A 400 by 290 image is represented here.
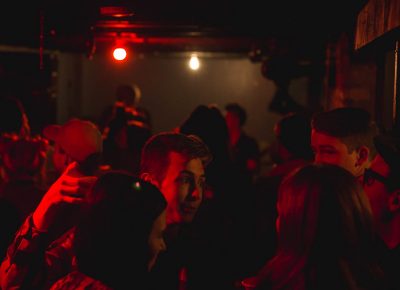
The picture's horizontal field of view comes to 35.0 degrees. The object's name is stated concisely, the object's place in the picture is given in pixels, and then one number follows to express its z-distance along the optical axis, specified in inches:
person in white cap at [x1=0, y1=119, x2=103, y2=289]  137.2
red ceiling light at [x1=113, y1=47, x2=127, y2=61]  249.8
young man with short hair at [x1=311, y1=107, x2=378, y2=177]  170.1
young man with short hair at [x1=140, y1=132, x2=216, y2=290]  149.8
